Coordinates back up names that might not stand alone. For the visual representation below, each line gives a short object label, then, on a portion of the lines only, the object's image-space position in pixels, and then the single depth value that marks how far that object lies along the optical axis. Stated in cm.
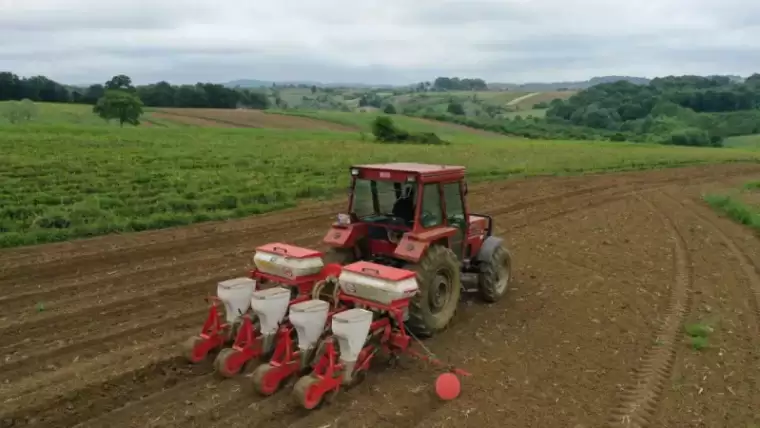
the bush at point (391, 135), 4288
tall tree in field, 4825
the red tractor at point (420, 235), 793
